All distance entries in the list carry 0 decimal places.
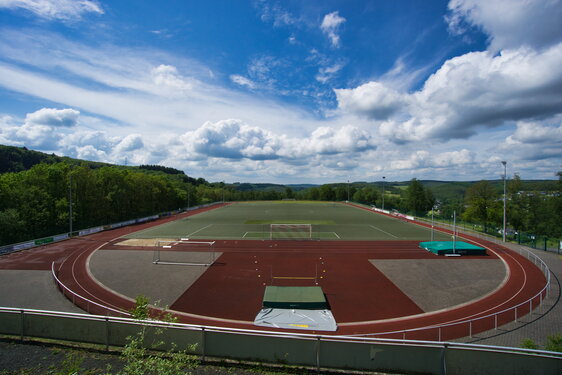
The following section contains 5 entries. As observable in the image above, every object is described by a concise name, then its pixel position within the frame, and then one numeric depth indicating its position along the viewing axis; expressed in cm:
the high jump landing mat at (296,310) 1484
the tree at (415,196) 10925
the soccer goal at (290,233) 4209
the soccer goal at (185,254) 2849
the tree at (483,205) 5757
